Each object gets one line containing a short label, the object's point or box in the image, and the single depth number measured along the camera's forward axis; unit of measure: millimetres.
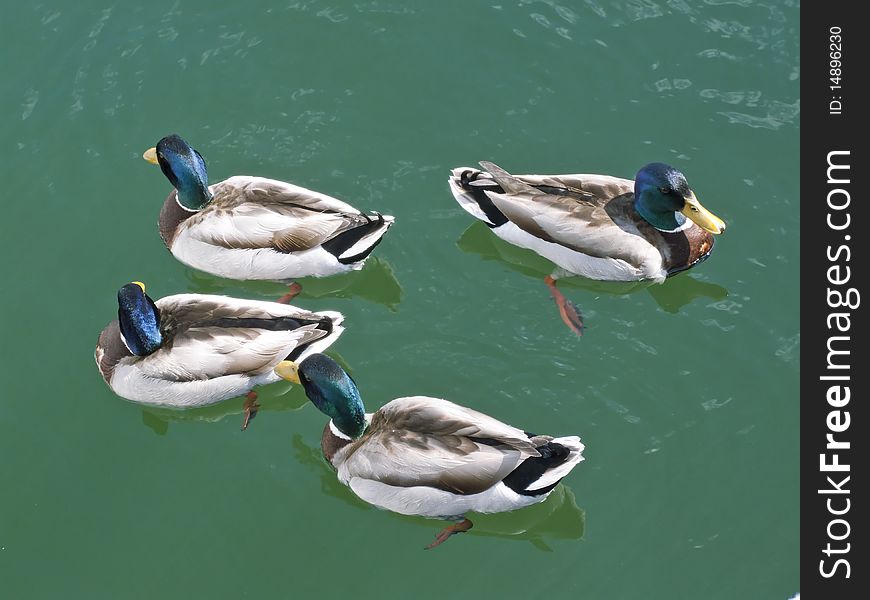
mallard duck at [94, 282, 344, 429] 10094
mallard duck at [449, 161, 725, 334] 10758
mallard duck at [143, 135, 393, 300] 10805
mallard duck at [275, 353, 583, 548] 9250
